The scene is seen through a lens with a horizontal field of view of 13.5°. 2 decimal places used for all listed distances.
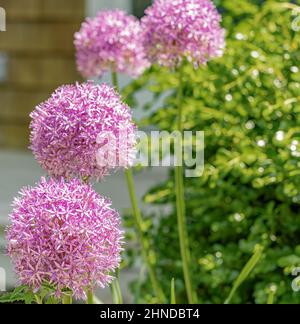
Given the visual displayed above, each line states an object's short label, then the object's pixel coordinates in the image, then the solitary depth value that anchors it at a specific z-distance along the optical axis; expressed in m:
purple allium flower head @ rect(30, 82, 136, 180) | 1.33
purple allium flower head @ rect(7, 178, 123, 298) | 1.23
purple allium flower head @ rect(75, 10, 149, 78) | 1.80
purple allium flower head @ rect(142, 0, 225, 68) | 1.68
